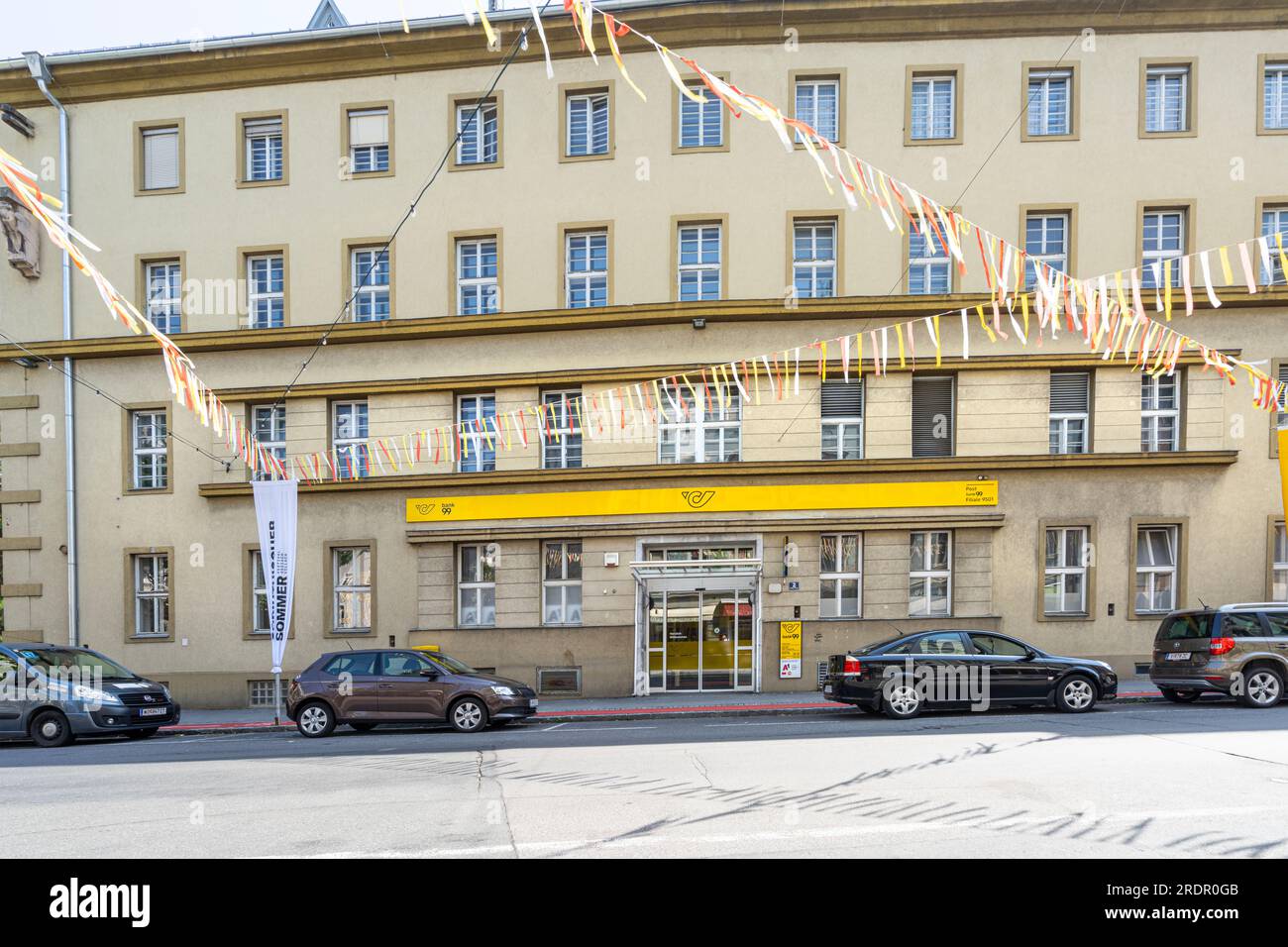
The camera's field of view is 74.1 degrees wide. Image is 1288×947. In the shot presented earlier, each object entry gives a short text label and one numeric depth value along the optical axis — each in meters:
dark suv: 13.36
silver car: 13.68
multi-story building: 17.86
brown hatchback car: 13.58
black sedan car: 13.25
